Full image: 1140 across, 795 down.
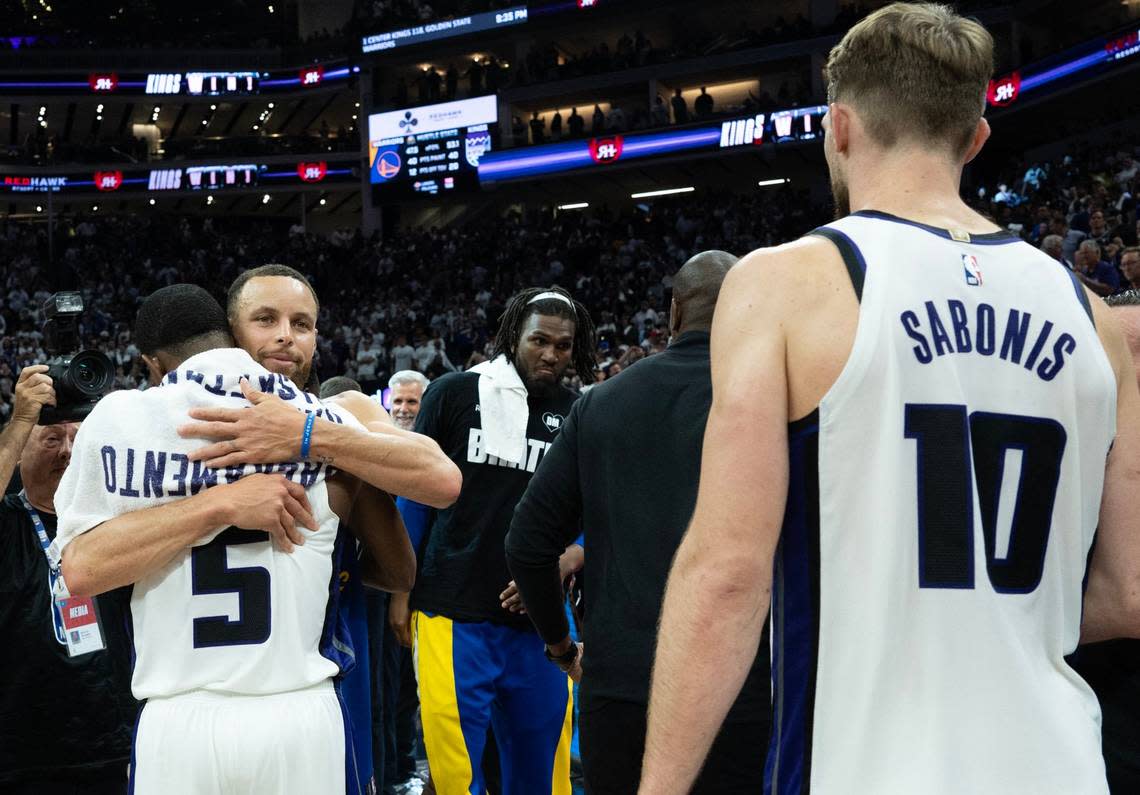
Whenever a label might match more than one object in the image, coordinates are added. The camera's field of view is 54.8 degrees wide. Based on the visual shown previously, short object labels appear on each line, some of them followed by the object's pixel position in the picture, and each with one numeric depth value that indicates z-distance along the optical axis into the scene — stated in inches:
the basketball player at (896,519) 58.8
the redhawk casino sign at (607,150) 1043.9
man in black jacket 100.9
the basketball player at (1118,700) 94.6
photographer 127.3
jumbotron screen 1146.0
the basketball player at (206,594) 91.7
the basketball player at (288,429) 94.8
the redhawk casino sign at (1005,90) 864.3
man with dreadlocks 149.9
